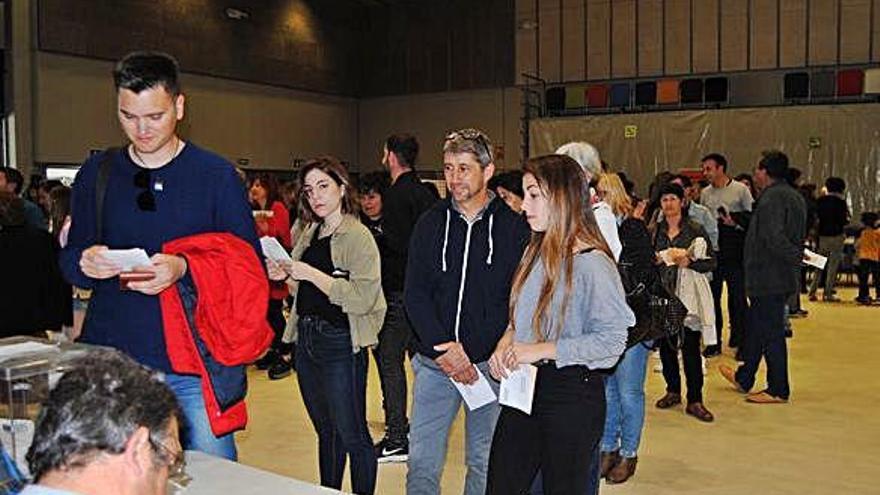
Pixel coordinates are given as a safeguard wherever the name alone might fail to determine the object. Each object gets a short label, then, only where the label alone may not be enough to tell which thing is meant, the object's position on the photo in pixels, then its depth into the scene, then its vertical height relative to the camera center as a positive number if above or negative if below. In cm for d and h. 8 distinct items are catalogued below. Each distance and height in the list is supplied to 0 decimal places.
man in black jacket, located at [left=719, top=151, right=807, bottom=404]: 646 -34
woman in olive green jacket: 362 -41
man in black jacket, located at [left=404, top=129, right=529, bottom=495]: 328 -31
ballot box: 188 -36
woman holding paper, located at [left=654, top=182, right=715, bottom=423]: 615 -36
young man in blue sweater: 233 +2
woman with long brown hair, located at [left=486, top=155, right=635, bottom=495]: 278 -38
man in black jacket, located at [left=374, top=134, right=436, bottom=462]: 523 -29
